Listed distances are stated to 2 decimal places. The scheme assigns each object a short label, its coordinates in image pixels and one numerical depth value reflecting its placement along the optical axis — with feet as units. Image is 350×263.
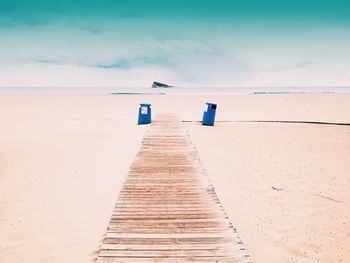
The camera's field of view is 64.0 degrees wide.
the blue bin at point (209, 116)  54.10
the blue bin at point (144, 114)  50.90
